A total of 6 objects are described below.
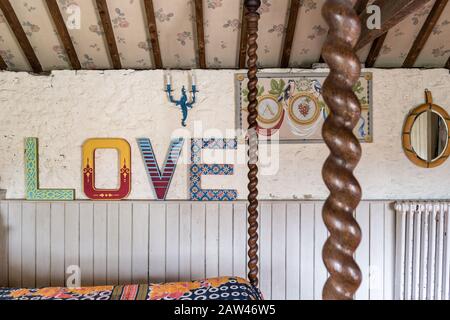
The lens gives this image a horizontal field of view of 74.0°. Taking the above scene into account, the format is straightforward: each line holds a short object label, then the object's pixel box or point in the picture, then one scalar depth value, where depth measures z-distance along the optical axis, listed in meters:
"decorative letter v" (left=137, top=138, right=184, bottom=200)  2.54
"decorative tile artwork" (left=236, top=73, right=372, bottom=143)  2.56
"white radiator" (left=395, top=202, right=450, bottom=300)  2.38
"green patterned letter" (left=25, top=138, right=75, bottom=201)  2.53
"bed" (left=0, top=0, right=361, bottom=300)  0.67
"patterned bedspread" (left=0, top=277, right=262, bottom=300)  1.69
